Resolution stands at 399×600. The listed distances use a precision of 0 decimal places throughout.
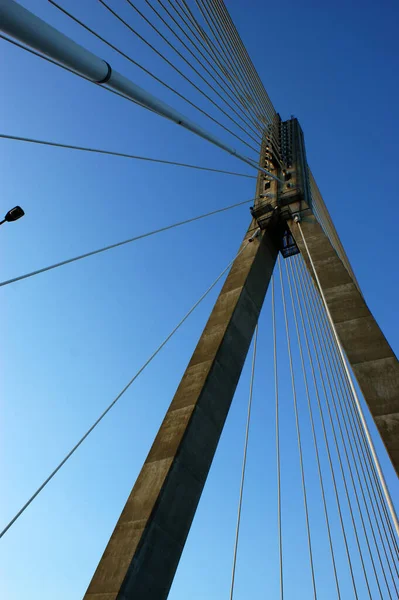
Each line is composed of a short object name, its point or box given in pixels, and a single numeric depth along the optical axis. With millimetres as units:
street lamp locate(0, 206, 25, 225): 5441
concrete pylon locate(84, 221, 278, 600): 5148
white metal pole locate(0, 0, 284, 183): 2476
